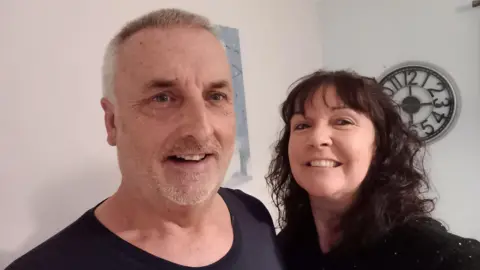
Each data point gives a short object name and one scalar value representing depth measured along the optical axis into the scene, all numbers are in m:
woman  1.02
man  0.78
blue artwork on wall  1.61
